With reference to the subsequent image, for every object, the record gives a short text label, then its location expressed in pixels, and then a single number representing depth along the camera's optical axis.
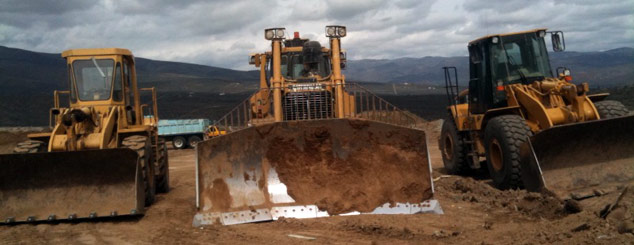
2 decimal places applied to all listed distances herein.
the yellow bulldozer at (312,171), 7.87
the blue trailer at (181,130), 32.41
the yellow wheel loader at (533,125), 8.39
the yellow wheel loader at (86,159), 8.56
